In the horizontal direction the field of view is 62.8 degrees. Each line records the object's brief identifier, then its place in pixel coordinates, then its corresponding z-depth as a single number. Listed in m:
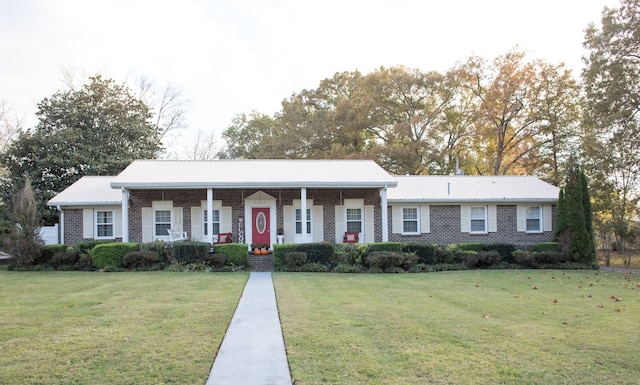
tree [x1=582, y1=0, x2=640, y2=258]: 22.14
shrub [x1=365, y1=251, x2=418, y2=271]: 18.62
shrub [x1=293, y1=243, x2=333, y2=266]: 19.27
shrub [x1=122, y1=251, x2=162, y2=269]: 18.56
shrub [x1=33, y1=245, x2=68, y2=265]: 19.84
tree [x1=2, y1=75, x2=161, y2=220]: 30.25
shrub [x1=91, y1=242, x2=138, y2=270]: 18.77
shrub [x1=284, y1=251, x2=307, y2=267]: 18.75
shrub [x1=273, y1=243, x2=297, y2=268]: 19.20
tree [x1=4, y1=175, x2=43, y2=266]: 19.33
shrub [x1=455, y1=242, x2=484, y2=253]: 20.78
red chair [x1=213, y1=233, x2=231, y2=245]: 22.85
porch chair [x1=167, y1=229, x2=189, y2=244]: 22.03
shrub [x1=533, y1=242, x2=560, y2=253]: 21.66
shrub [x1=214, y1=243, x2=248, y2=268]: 19.42
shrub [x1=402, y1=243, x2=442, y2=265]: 19.72
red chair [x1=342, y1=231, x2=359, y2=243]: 23.32
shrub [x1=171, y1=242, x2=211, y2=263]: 19.16
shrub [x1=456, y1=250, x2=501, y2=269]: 19.91
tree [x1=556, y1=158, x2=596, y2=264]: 20.77
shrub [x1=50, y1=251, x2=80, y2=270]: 19.28
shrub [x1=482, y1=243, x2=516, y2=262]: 20.86
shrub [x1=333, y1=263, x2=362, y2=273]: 18.77
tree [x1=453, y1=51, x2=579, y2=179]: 32.47
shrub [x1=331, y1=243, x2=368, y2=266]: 19.33
